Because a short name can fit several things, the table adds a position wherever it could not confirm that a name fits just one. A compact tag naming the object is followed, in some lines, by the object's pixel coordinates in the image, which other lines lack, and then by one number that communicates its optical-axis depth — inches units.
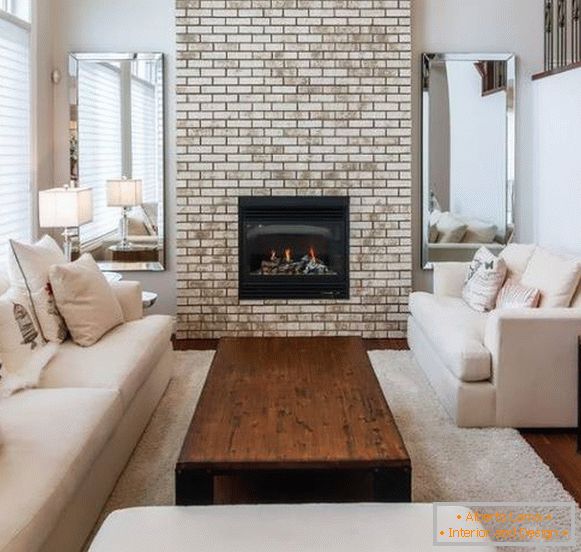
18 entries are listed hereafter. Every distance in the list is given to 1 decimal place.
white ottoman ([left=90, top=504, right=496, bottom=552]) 76.5
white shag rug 122.0
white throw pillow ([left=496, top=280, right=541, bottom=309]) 172.1
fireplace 239.3
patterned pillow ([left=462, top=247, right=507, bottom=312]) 190.2
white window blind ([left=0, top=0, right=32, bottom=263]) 204.7
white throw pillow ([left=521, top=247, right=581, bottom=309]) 165.8
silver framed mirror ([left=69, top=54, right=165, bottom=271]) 239.9
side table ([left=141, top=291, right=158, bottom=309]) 202.8
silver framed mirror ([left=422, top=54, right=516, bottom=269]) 241.4
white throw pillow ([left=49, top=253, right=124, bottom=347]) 153.1
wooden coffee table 96.6
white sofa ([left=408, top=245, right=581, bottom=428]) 150.9
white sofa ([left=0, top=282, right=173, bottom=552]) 82.4
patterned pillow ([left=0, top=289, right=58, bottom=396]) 124.3
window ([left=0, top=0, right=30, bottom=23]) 208.8
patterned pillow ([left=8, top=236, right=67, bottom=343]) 149.7
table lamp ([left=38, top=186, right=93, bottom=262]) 195.8
